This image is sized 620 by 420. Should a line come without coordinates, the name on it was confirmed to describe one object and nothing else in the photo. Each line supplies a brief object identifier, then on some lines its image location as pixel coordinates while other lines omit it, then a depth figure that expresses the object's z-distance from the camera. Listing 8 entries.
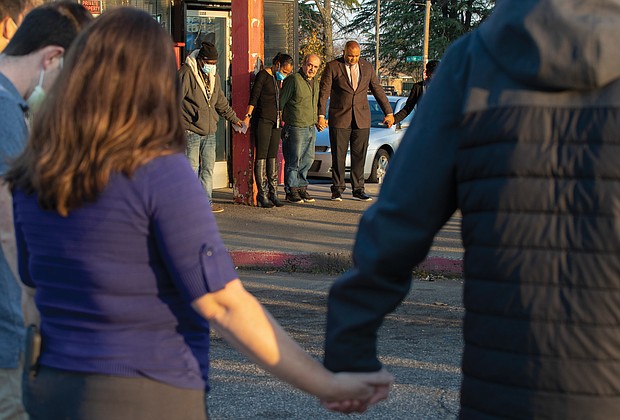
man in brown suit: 12.95
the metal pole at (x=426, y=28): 45.09
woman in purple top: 2.19
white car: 17.08
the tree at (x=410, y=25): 50.75
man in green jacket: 12.77
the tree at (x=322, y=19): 43.59
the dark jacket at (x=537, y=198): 1.93
